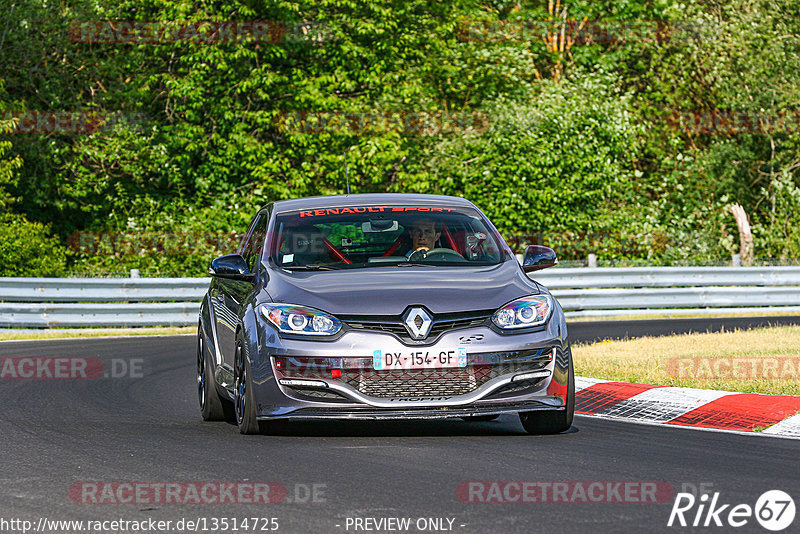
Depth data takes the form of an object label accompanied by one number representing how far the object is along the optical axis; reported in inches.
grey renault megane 634.2
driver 748.6
